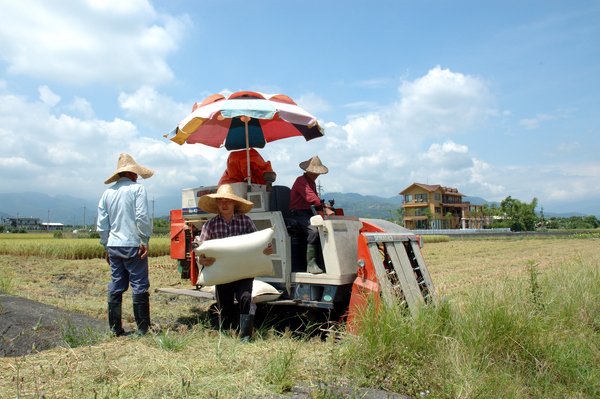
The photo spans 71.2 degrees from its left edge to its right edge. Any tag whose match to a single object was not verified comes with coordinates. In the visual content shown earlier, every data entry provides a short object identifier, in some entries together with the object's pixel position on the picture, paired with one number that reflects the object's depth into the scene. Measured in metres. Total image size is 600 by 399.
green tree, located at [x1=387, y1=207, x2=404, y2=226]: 76.82
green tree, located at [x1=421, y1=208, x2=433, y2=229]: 75.12
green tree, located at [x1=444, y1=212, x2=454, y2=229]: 77.06
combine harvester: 4.60
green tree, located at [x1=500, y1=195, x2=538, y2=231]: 75.94
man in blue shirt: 4.44
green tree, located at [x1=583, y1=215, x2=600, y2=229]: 82.12
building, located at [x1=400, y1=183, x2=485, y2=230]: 76.00
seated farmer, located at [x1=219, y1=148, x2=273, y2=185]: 6.24
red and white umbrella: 5.26
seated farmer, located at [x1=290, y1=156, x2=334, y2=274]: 5.08
